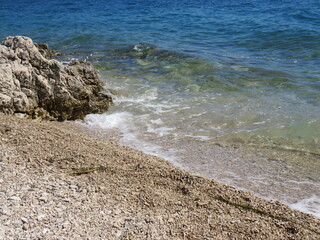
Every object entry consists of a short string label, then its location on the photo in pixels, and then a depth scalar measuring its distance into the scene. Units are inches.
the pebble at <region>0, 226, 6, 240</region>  136.0
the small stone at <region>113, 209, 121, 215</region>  158.6
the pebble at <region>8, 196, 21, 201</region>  157.6
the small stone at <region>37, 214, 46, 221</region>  147.5
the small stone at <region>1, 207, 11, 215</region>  148.6
